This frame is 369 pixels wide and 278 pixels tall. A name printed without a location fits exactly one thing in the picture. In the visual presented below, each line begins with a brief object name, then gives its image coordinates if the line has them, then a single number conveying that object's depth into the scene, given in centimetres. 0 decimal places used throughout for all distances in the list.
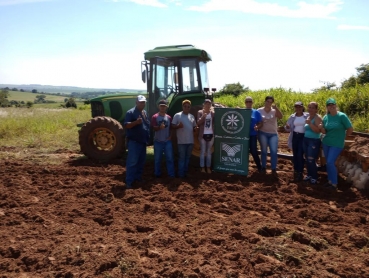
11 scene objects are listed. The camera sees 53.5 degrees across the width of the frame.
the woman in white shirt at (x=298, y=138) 649
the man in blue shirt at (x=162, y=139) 649
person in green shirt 581
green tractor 742
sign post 679
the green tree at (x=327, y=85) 2152
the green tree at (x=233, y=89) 3167
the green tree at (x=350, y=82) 2241
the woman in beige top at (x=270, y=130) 674
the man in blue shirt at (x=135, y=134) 616
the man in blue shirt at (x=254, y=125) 676
